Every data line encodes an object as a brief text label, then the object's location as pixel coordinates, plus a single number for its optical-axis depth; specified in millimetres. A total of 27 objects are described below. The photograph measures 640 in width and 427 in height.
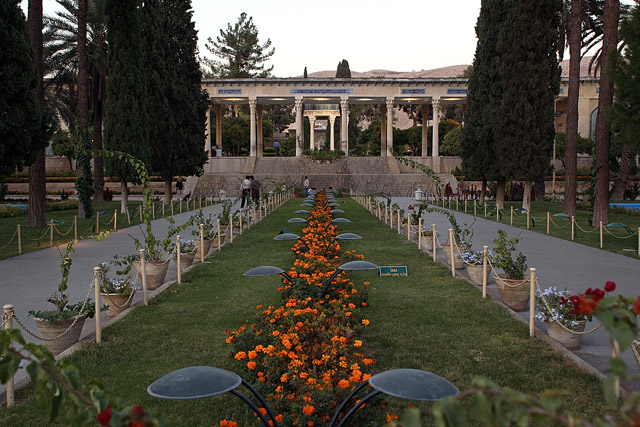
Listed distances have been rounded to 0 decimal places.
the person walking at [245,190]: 24328
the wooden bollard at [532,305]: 6570
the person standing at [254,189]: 25881
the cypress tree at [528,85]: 23516
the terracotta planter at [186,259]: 11859
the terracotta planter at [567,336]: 6277
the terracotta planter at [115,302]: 7879
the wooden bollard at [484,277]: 8566
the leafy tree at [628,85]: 12688
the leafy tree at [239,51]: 71875
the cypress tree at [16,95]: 13484
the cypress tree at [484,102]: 25844
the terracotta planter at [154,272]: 9648
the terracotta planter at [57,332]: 6215
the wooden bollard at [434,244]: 12103
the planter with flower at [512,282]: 8000
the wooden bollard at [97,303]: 6449
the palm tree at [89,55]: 30531
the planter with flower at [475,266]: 9656
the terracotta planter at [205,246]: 12718
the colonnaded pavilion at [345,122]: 43391
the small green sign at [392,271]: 9992
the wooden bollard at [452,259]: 10406
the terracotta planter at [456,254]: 11508
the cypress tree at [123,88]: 22891
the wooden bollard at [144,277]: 8219
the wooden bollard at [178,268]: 9891
